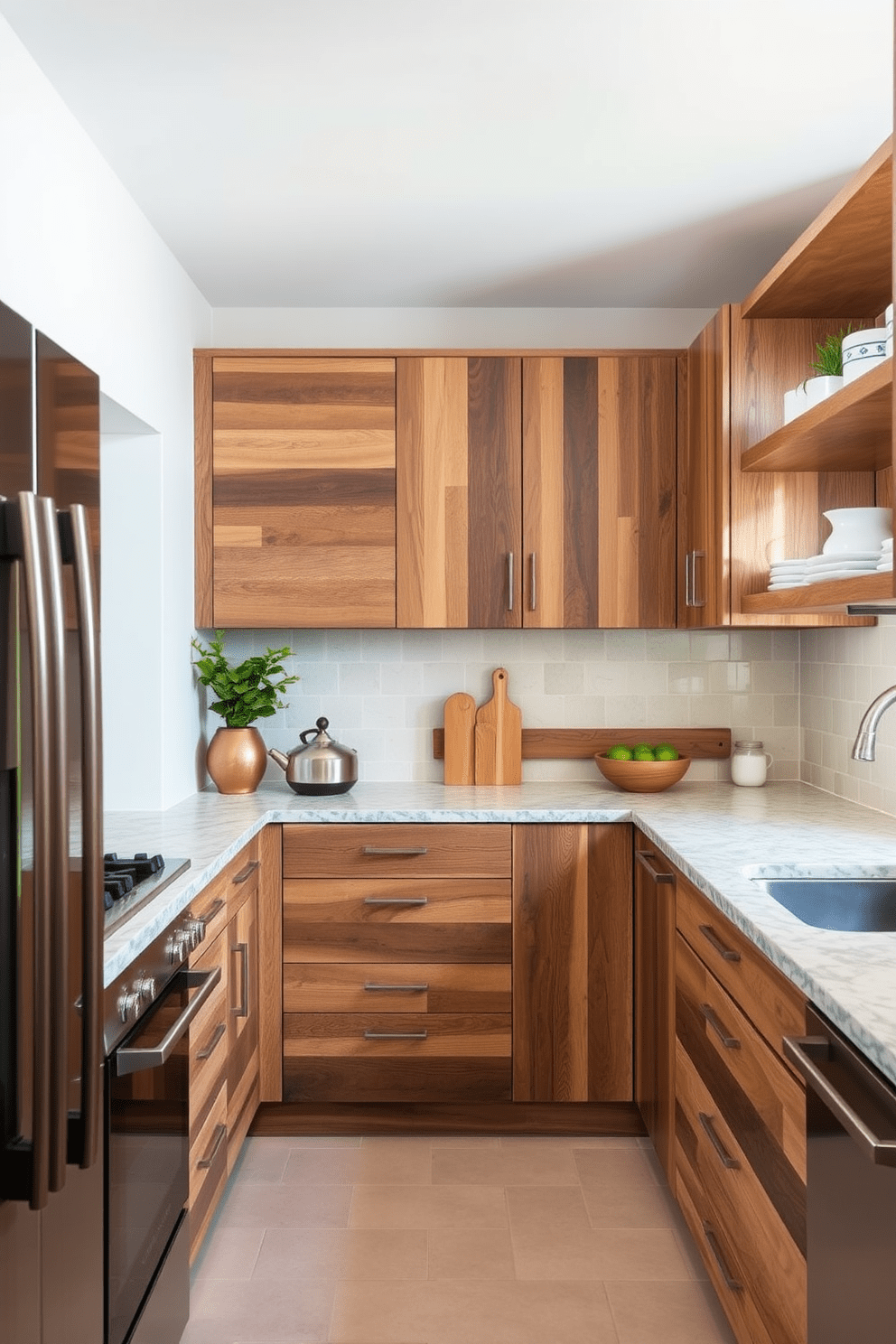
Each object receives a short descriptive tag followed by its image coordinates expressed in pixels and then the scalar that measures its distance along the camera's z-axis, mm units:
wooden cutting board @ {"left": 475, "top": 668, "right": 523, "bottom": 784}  3496
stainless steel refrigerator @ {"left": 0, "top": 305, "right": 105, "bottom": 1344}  1053
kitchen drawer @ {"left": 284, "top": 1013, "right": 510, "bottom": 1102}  2932
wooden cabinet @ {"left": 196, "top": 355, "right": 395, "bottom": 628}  3260
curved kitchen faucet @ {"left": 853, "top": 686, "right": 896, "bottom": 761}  1844
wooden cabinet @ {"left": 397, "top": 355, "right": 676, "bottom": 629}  3258
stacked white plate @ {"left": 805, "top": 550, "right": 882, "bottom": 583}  2256
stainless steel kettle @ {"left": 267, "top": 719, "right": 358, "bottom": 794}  3182
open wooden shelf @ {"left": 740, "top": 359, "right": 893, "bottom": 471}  1979
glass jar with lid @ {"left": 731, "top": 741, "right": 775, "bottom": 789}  3447
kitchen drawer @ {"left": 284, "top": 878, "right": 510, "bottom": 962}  2951
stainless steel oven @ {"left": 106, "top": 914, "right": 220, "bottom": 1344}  1603
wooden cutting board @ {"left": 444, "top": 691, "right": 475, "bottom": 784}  3502
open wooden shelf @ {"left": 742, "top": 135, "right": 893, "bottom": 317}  2043
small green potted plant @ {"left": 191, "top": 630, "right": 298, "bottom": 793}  3240
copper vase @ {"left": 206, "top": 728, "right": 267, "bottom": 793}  3238
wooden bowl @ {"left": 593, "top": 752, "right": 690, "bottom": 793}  3207
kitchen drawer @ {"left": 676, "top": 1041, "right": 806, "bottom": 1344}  1552
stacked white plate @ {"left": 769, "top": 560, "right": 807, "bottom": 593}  2631
